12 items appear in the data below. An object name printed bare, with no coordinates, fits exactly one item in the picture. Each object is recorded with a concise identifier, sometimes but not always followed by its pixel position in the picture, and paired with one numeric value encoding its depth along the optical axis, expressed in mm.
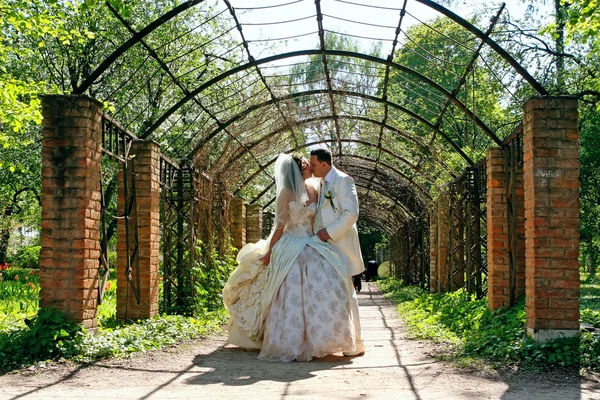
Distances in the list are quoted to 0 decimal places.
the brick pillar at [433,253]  17453
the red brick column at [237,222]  17500
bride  6938
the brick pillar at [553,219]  6785
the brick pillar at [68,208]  6723
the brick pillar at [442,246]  15797
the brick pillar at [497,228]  9773
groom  7391
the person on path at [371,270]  36347
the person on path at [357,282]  22578
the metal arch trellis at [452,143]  8531
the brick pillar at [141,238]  9086
